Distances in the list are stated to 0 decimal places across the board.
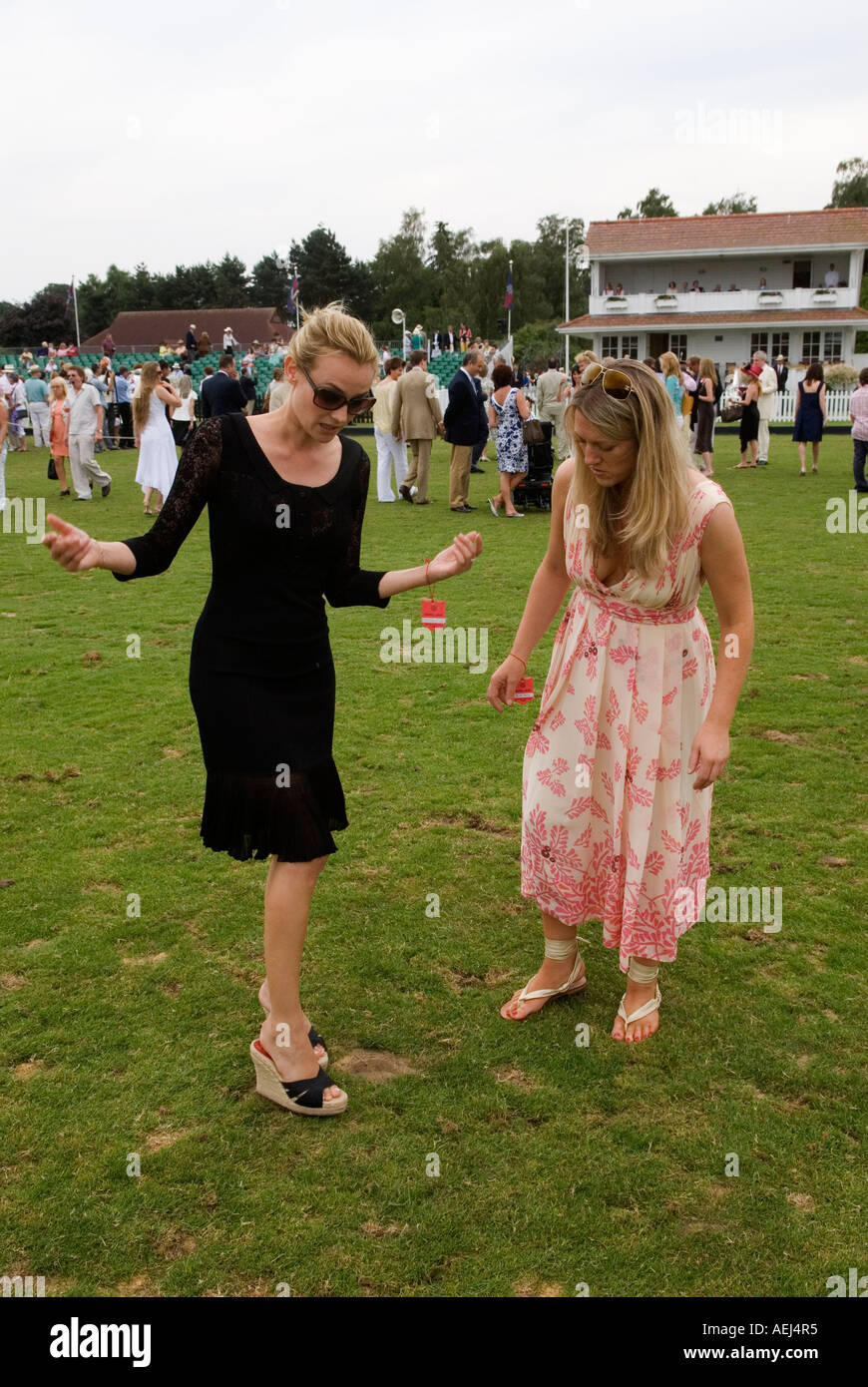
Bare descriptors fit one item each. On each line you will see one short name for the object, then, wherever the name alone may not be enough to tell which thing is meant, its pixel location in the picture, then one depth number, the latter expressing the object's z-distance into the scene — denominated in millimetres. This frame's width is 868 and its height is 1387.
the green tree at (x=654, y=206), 89562
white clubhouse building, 53250
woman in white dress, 12820
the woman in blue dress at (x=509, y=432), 13891
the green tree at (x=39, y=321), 81188
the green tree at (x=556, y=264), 90250
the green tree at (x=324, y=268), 82812
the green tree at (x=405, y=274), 83125
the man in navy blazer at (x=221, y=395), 13234
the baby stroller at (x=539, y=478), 14742
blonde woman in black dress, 2758
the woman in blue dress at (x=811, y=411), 16625
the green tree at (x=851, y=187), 82312
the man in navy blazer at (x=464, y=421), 14211
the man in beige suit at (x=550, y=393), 15891
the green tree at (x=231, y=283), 95688
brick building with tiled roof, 77188
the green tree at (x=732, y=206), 97000
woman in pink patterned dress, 2979
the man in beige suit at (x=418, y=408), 14680
